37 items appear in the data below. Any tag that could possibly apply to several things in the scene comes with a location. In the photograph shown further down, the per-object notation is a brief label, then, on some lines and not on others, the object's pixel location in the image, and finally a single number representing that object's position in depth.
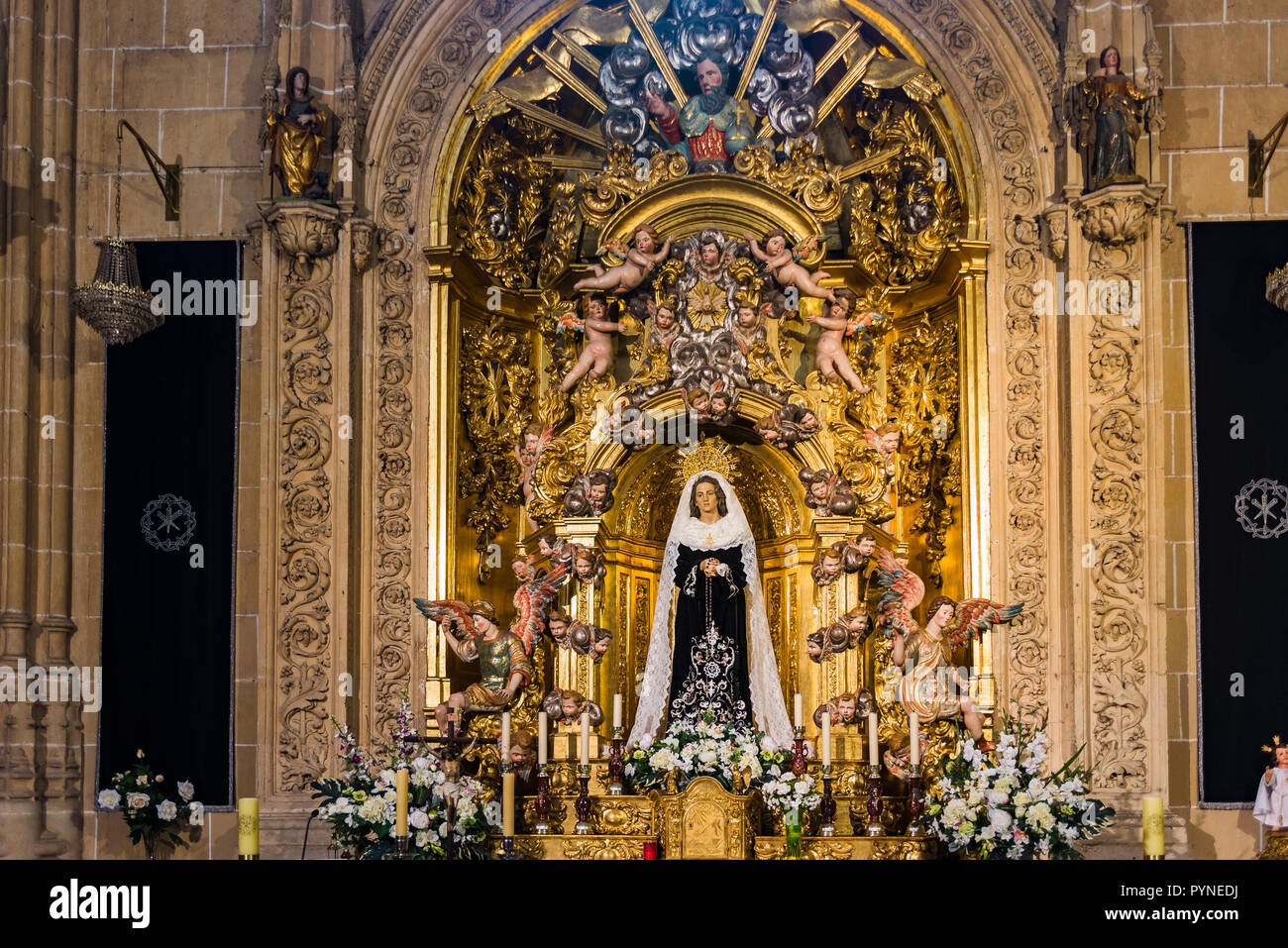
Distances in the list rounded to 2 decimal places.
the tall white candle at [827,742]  13.49
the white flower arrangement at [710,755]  13.73
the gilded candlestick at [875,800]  13.36
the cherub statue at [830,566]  15.10
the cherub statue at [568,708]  15.07
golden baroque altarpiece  14.80
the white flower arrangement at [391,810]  12.55
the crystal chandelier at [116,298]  14.37
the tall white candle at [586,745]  13.52
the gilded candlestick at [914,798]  13.46
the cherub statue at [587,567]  15.30
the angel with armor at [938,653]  14.48
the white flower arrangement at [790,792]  13.27
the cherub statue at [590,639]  15.20
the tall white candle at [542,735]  13.69
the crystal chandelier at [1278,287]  13.97
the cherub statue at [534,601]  15.31
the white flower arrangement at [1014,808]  12.47
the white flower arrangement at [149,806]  14.59
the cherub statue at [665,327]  15.91
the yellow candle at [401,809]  11.59
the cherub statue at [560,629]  15.26
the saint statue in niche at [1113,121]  14.55
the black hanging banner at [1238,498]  14.57
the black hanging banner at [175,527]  15.07
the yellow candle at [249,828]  11.14
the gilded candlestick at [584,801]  13.48
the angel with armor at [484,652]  14.99
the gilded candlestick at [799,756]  13.70
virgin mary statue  15.23
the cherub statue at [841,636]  15.00
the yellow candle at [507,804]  12.55
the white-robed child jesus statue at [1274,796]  13.64
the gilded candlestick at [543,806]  13.68
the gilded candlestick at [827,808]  13.53
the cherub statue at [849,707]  14.84
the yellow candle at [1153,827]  10.89
